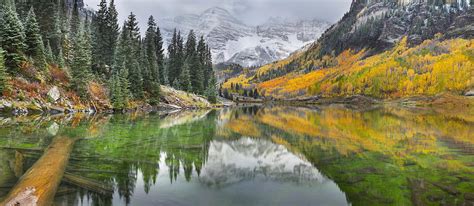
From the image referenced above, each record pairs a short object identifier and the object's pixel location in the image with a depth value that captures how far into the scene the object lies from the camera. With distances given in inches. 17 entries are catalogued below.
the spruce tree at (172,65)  4033.0
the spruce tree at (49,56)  2139.5
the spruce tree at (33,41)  1893.5
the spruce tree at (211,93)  4215.1
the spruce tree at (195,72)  3986.2
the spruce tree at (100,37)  2764.8
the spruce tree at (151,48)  3126.7
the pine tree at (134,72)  2738.7
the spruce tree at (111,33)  2967.5
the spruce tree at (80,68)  2129.7
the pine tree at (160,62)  3737.7
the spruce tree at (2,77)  1567.4
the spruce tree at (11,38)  1720.0
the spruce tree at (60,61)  2217.0
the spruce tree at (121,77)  2405.3
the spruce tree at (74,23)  2834.6
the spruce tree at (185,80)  3688.5
